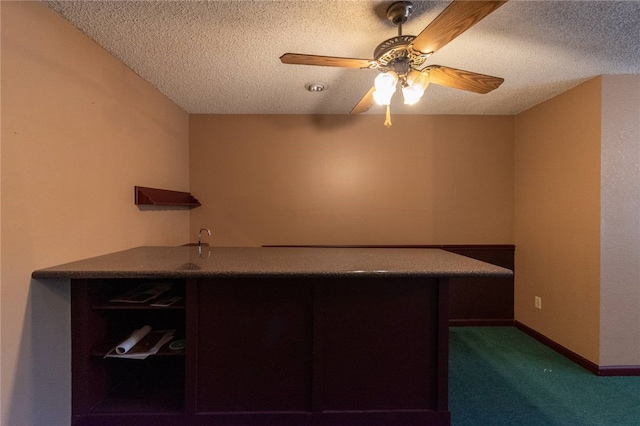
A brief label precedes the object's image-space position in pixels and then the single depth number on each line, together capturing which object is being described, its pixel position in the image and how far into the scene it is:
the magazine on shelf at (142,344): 1.59
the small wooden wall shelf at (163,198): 2.19
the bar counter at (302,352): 1.61
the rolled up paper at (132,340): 1.59
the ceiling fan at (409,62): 1.29
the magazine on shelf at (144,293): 1.65
